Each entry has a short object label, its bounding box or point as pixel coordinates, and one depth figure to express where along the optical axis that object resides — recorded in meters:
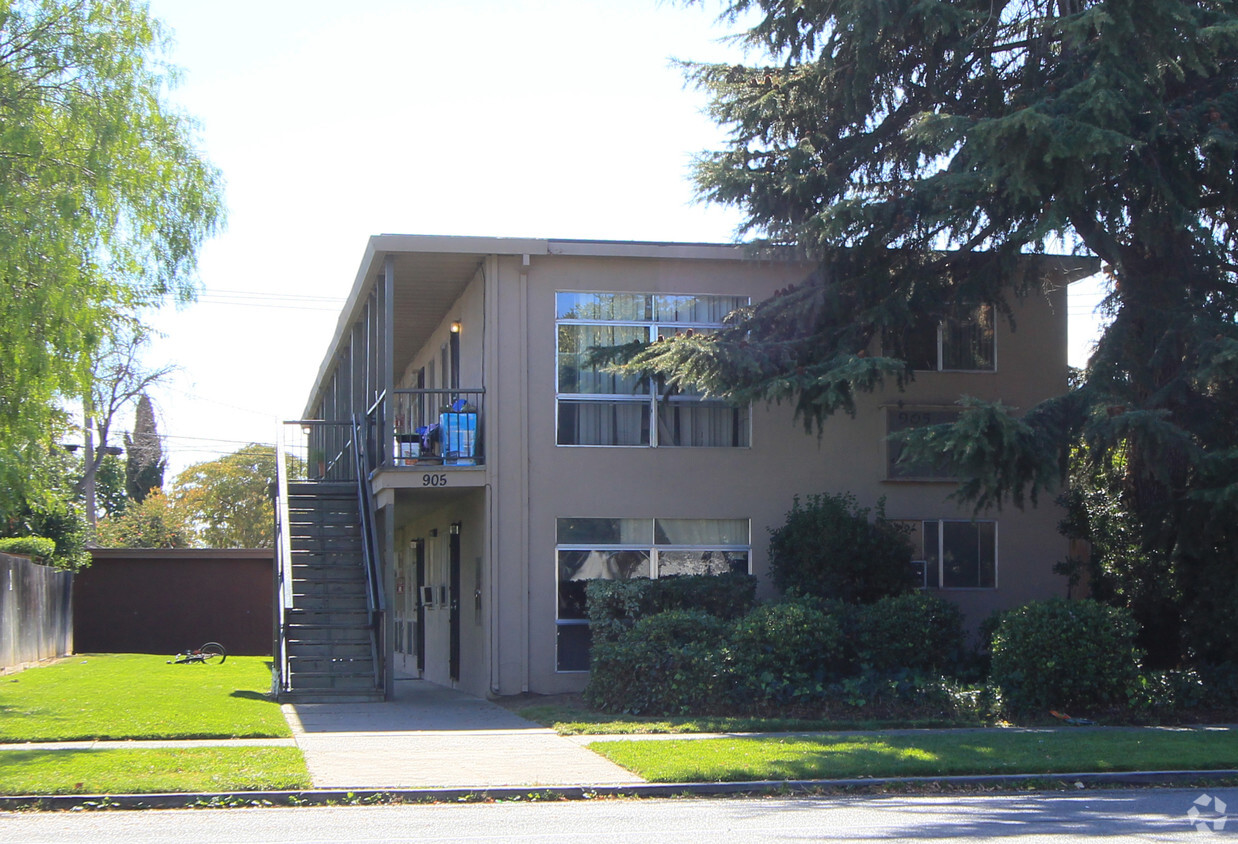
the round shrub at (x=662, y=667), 15.33
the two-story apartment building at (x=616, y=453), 17.91
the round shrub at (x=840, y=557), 17.48
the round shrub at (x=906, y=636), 16.14
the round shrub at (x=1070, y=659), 14.83
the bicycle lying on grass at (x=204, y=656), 27.65
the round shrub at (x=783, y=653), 15.28
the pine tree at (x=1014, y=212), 14.05
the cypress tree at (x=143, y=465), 65.44
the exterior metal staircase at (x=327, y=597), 17.31
